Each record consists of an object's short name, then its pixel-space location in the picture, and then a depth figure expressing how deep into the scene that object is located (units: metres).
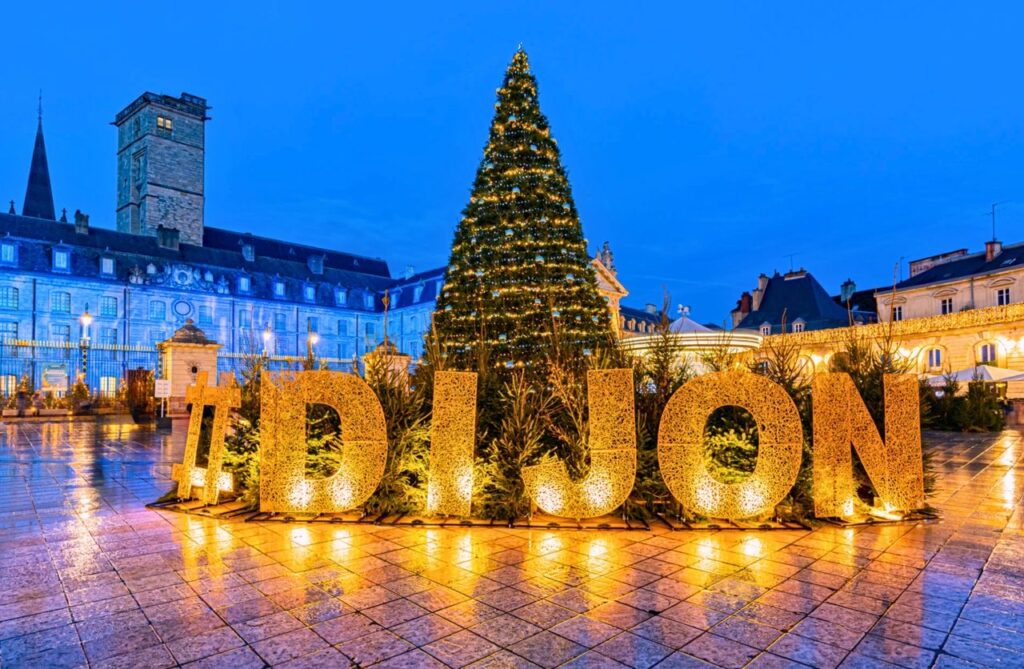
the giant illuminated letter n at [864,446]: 6.50
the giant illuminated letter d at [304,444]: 6.59
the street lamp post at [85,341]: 27.12
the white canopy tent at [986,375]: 20.72
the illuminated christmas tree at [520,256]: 10.10
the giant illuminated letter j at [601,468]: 6.36
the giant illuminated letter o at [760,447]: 6.26
